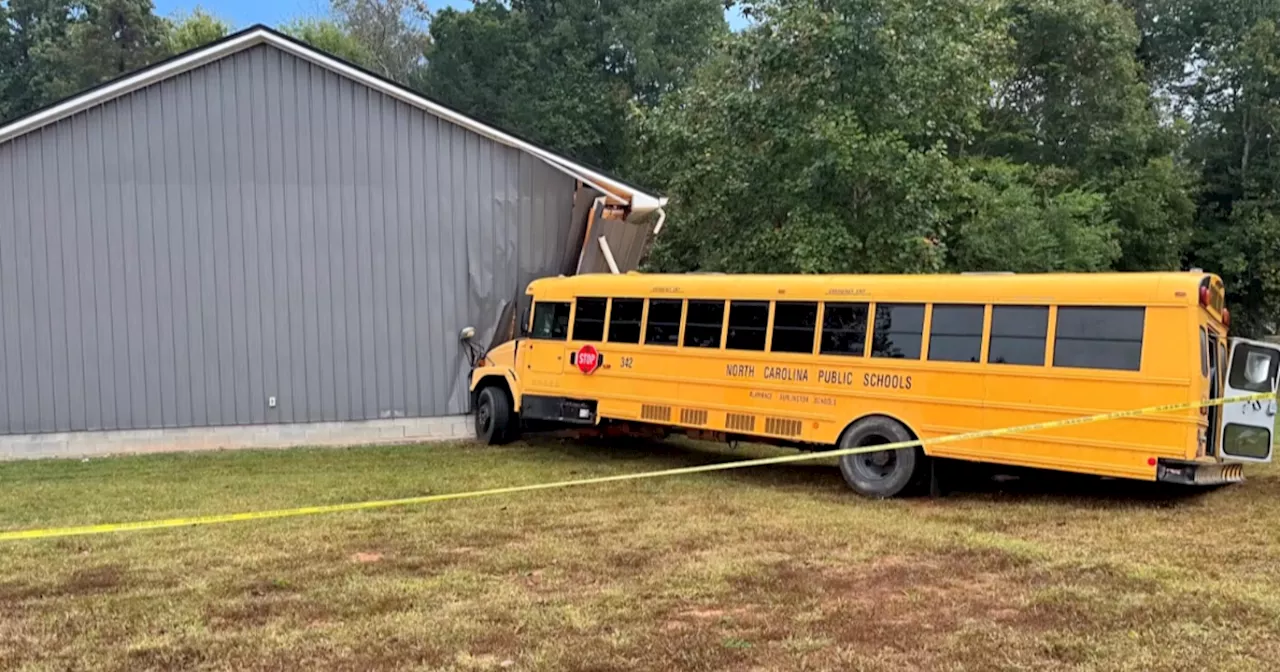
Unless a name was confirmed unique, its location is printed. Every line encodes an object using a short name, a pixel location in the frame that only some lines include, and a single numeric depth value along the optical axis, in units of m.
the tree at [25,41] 50.81
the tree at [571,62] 40.88
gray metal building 13.44
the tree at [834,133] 15.20
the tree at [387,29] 52.53
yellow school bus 8.74
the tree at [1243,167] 31.72
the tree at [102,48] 46.97
